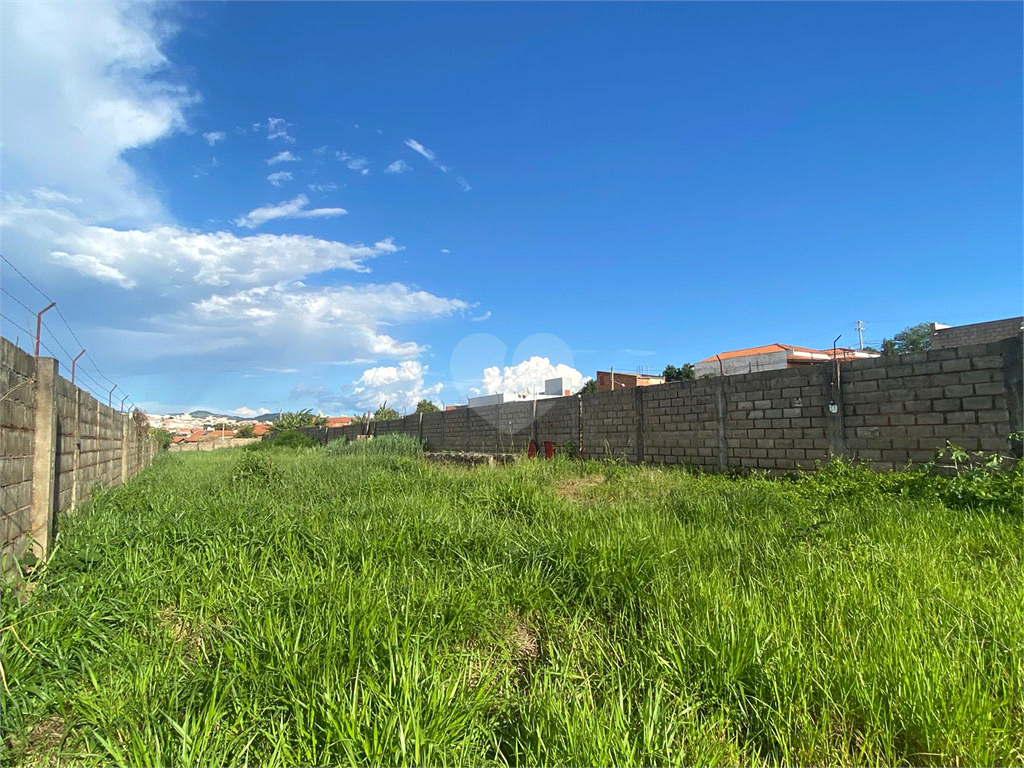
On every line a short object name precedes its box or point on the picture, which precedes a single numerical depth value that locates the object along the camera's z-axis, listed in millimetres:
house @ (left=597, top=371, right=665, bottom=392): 45950
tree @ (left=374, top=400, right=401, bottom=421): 52438
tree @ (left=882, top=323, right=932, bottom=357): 41444
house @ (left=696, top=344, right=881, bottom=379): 35938
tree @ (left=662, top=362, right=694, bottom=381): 50562
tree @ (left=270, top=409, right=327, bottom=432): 45631
